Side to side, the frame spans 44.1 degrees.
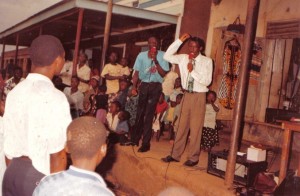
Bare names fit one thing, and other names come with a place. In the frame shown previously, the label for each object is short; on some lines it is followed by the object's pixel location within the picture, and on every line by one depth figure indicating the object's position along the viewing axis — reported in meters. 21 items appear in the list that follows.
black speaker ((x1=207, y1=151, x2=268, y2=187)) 5.48
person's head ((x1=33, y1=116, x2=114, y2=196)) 1.92
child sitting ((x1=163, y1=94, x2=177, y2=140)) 9.57
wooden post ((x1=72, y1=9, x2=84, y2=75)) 10.13
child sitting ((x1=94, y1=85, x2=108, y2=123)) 9.24
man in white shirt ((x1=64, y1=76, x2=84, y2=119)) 10.29
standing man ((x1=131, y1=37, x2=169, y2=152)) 6.99
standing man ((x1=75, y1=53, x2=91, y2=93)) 11.24
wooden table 5.41
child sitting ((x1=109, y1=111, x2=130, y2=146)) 8.03
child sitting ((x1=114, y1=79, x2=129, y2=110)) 9.18
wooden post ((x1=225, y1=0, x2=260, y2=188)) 5.06
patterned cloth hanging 9.44
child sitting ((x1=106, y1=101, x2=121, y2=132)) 8.62
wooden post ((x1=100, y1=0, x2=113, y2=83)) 9.53
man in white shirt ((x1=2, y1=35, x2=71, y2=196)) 2.44
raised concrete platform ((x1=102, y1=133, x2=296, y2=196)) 5.47
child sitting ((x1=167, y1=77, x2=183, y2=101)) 9.84
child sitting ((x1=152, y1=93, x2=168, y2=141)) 9.34
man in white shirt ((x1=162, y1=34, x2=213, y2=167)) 6.14
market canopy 10.36
